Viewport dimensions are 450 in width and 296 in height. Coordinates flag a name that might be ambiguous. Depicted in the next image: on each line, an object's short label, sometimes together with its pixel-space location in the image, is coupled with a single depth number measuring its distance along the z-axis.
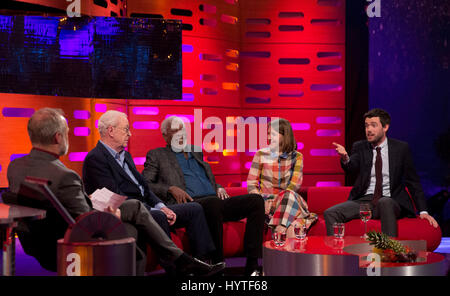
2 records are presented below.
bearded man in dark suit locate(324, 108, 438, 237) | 4.75
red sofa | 4.50
